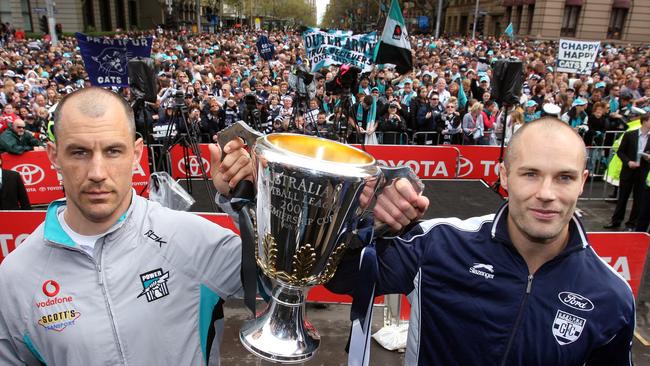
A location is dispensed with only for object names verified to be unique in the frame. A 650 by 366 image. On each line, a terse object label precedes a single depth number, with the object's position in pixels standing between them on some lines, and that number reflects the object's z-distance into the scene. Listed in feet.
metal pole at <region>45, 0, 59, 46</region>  71.55
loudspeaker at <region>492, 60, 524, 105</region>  28.90
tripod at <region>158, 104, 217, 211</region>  23.15
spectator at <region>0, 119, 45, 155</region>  29.63
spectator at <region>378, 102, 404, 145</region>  37.04
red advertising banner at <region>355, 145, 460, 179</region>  32.01
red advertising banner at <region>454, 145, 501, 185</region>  33.47
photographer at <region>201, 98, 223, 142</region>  37.11
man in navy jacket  6.27
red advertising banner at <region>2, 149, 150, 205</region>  30.27
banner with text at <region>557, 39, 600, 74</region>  45.57
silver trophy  4.94
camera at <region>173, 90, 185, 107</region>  23.38
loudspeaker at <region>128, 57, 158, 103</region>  24.63
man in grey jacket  5.89
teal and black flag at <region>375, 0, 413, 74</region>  32.86
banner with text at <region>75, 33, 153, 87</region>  30.32
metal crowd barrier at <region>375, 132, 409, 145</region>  37.50
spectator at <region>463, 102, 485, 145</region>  36.81
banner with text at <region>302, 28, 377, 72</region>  36.86
